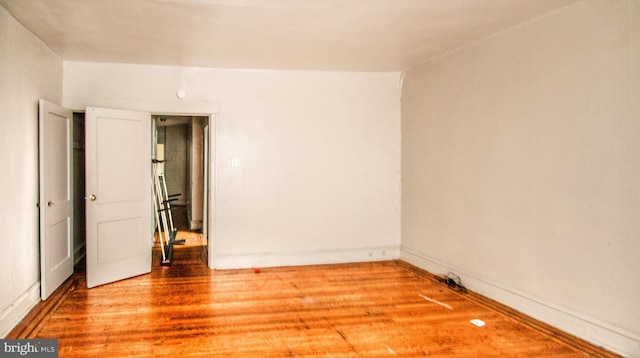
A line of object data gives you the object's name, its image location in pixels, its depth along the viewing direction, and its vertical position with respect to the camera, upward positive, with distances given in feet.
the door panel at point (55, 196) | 12.53 -0.73
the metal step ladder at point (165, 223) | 17.95 -2.35
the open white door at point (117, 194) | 14.43 -0.72
